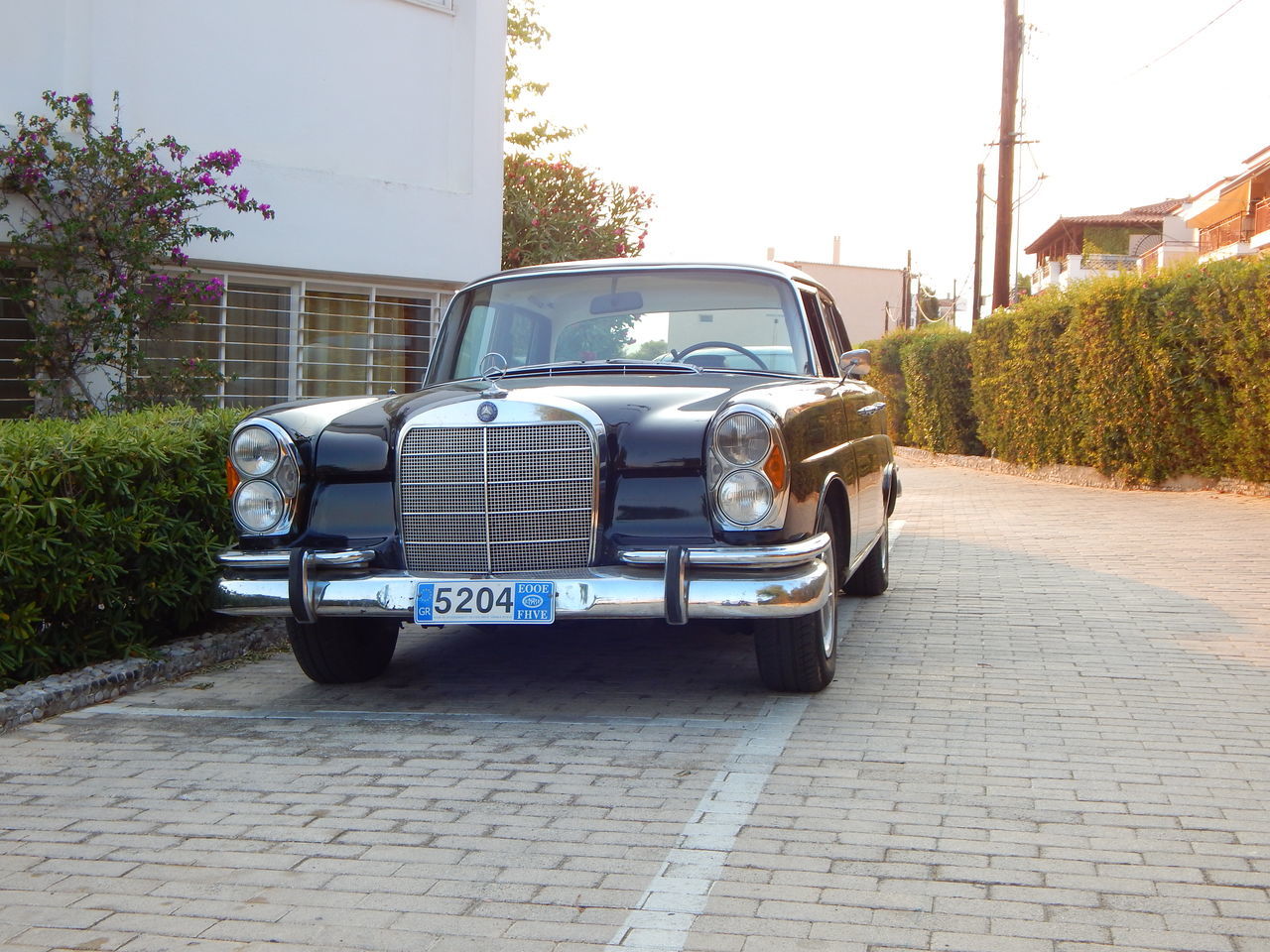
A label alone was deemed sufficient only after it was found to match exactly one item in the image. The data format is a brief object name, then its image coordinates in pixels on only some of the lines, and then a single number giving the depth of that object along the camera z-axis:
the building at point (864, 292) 83.88
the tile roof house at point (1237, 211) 47.25
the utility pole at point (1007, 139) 24.14
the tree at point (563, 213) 17.09
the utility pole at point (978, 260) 39.25
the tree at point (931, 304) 88.62
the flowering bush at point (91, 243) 10.10
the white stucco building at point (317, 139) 11.09
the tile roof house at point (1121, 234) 63.38
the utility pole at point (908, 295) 60.63
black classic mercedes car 4.98
